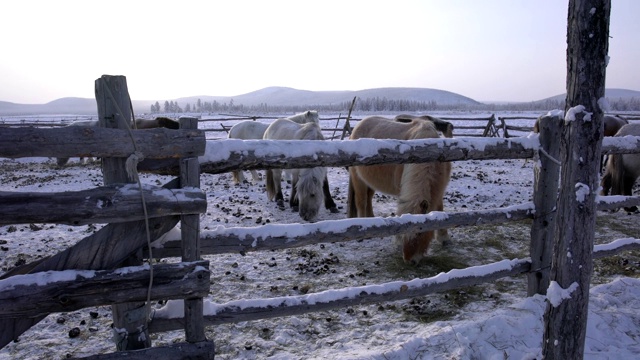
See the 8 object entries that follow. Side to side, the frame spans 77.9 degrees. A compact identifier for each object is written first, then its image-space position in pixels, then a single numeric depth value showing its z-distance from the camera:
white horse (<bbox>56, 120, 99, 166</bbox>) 14.08
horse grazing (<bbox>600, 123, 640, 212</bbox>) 8.48
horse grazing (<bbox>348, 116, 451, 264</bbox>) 4.86
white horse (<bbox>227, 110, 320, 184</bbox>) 12.03
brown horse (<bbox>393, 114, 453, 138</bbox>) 7.15
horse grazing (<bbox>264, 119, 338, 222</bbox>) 7.30
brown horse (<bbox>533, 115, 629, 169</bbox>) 11.73
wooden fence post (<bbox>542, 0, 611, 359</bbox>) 2.27
